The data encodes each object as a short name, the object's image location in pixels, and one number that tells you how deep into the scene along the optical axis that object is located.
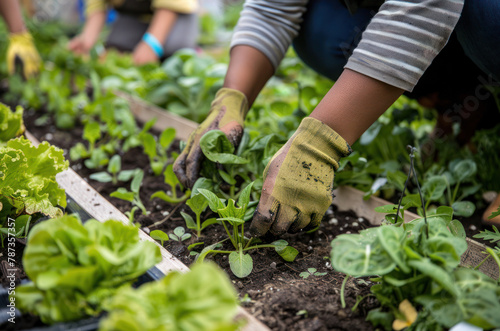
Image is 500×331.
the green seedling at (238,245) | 1.06
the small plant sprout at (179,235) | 1.23
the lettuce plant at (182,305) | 0.62
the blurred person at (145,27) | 3.32
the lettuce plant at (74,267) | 0.72
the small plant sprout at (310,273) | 1.11
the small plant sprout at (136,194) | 1.25
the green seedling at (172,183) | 1.37
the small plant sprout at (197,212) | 1.15
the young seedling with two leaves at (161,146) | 1.55
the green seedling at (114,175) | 1.56
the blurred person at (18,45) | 2.73
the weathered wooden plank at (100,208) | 0.84
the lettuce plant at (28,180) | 1.03
